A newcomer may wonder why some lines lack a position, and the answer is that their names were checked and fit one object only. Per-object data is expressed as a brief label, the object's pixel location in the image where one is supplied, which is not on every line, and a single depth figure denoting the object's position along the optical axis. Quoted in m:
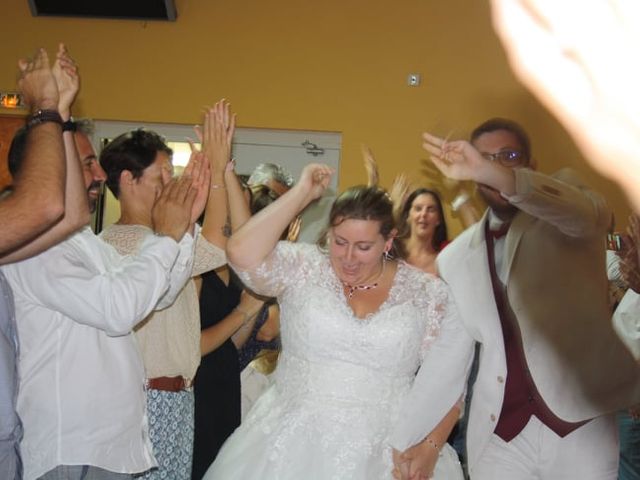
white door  5.71
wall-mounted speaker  5.67
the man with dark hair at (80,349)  1.84
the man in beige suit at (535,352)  2.39
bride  2.44
